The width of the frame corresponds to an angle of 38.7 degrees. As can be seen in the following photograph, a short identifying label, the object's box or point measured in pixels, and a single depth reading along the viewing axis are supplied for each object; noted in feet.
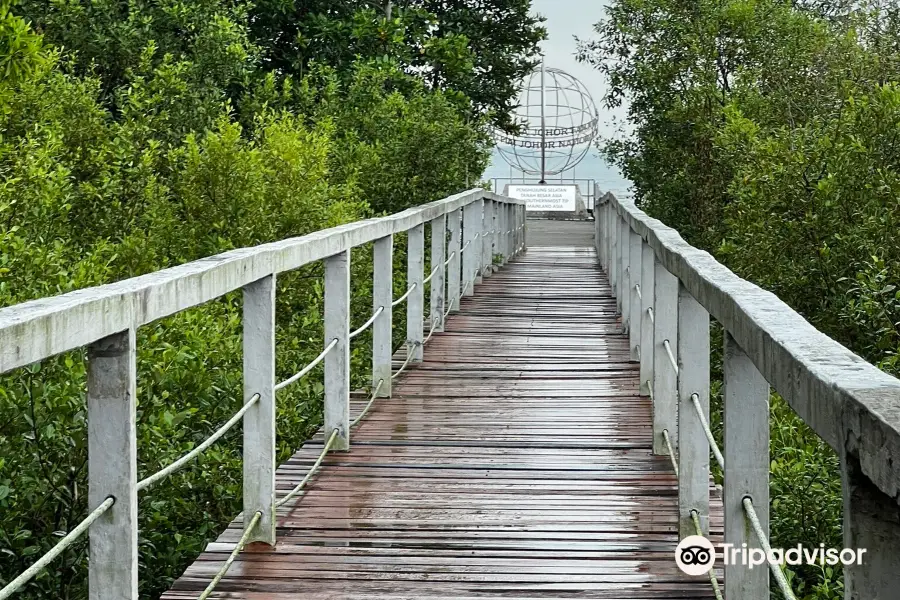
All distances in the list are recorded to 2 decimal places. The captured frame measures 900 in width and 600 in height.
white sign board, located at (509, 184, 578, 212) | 125.18
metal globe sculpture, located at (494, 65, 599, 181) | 148.56
